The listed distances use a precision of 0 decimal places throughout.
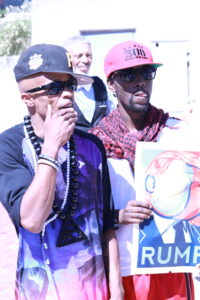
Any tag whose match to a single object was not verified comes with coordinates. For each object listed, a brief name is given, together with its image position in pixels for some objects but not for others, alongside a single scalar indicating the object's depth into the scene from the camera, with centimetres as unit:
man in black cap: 192
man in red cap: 245
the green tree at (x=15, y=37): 2070
